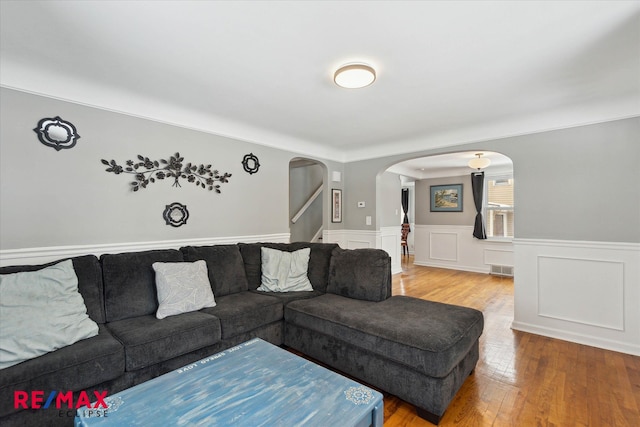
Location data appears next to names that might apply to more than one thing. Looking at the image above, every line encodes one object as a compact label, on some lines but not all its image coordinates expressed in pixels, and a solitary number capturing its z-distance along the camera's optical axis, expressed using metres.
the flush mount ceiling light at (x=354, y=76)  2.08
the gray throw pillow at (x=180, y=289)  2.29
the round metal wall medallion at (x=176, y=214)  2.94
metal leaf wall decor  2.70
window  5.97
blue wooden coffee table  1.16
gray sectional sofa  1.64
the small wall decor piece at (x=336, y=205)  4.89
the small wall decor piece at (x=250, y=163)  3.62
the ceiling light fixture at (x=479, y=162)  4.80
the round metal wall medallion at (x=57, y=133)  2.25
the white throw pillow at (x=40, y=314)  1.56
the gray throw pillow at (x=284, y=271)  2.99
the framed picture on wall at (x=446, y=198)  6.59
